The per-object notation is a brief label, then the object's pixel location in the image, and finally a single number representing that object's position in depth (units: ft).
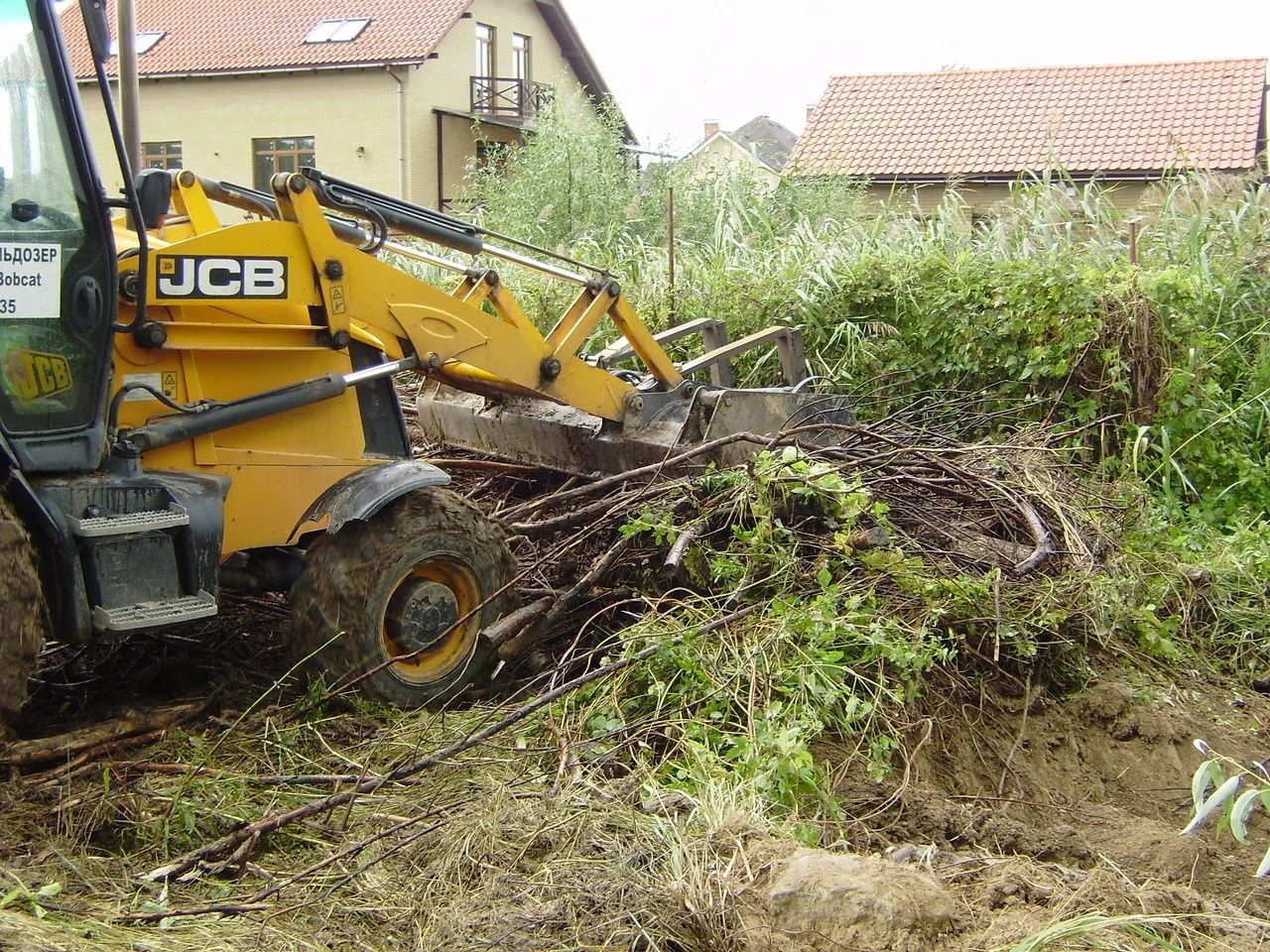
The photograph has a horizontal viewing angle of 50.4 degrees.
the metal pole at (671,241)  33.19
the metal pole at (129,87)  21.52
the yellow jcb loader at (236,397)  14.07
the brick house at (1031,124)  78.02
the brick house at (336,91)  96.68
